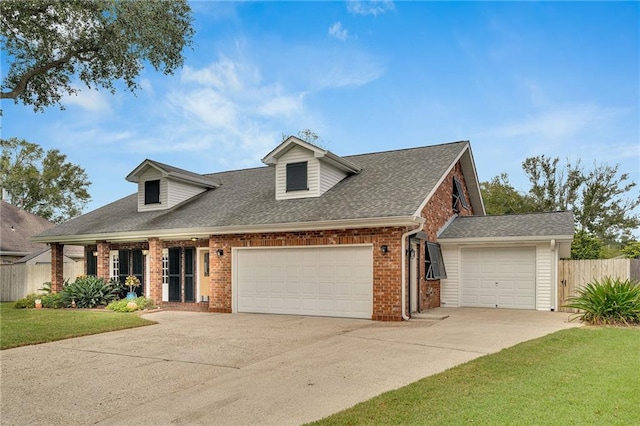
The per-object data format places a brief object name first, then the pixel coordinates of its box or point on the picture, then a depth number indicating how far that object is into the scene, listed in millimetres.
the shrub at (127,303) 15130
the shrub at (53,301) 16759
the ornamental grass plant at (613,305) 10727
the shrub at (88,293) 16359
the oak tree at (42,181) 36688
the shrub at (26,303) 17281
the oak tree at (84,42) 11445
